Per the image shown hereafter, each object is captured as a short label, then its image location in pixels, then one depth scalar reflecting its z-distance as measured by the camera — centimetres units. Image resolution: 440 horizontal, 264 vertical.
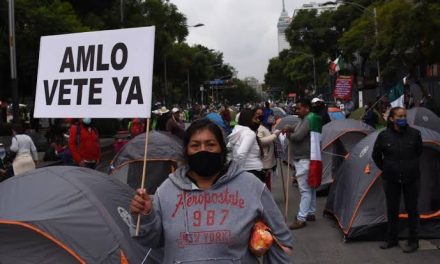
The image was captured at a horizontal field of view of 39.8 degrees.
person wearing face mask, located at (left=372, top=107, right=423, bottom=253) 687
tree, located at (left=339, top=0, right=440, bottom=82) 2252
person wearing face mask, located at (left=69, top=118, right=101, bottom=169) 1037
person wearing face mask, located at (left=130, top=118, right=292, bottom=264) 280
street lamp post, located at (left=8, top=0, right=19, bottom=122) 1785
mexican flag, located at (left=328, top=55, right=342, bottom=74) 4774
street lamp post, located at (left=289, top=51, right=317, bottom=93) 7000
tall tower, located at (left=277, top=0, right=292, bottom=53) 19298
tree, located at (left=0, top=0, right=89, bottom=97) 2234
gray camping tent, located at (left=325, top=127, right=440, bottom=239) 767
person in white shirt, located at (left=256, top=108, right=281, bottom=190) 892
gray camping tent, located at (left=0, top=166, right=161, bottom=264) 441
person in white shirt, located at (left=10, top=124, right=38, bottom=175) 1004
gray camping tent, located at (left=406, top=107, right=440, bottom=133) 1244
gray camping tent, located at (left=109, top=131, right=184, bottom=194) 927
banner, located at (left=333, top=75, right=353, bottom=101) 2736
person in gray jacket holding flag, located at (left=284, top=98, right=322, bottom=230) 840
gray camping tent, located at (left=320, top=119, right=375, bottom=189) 1166
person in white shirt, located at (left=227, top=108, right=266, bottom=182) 787
